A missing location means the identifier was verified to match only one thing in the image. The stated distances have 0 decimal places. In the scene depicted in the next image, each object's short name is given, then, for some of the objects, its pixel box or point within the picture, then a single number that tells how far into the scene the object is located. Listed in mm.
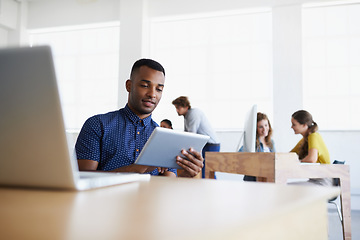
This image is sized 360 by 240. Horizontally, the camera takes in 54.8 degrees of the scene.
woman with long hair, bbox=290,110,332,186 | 2715
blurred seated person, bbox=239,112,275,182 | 3354
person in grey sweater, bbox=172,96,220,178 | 4336
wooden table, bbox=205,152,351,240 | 1675
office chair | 2464
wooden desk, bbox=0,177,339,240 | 242
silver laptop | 429
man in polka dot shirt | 1559
